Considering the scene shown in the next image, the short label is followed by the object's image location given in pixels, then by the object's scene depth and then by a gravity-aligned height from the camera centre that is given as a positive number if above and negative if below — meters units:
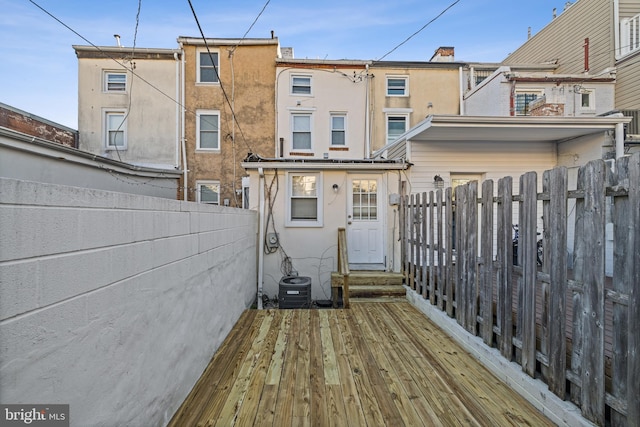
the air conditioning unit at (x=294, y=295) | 5.12 -1.36
